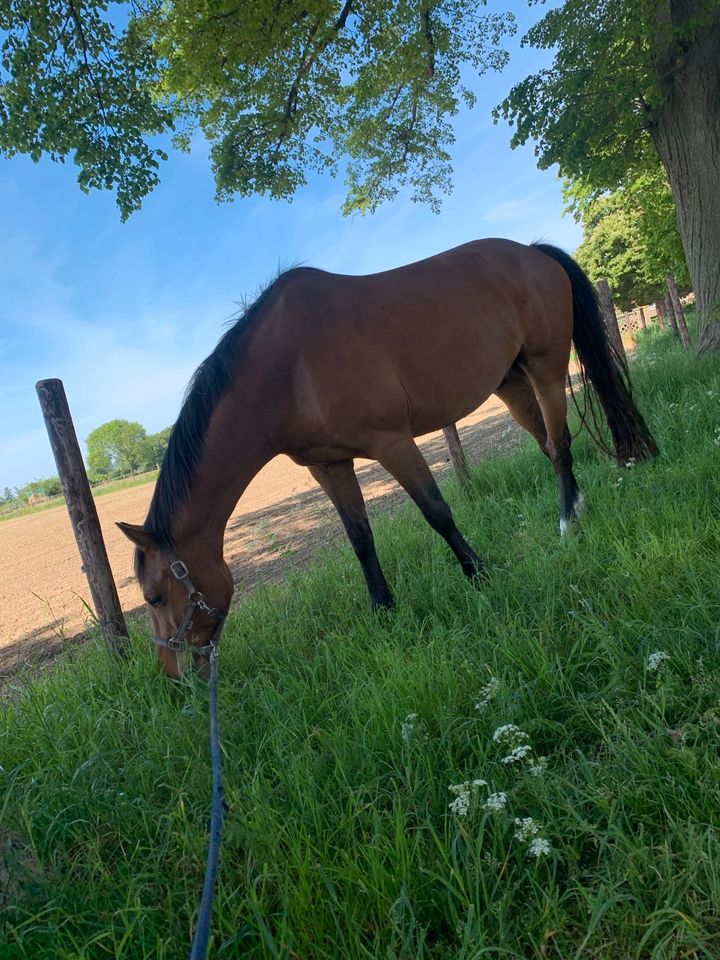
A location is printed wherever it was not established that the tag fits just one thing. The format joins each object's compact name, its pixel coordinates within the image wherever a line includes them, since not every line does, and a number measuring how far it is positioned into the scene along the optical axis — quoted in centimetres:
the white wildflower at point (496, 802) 133
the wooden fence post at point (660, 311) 2217
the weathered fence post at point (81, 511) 345
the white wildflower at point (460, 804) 136
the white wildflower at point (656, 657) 172
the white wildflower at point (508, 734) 152
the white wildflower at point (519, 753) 146
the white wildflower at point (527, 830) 128
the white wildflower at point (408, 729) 172
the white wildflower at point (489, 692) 179
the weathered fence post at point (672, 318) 1421
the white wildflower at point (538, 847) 120
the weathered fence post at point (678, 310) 1327
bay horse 277
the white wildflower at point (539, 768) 143
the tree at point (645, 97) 604
